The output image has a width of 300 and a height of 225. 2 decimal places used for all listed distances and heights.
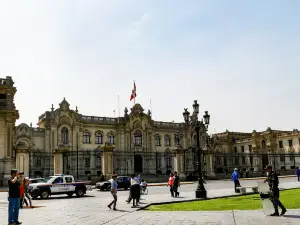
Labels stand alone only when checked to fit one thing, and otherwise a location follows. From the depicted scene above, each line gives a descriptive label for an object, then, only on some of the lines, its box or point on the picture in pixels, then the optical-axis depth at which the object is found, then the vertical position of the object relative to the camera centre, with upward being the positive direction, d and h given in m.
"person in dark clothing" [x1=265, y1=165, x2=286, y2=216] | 12.08 -1.01
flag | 58.28 +10.82
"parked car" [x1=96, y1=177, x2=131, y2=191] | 29.02 -1.74
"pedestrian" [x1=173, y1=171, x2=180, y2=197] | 20.62 -1.31
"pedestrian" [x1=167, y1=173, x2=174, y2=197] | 20.95 -1.27
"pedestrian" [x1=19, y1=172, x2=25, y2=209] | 16.77 -1.16
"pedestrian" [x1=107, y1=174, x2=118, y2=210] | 15.38 -1.09
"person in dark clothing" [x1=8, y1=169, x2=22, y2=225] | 11.05 -1.00
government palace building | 39.66 +3.41
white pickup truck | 22.56 -1.43
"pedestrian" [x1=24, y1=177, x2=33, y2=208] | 17.51 -1.22
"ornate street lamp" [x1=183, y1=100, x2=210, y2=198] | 19.69 +2.10
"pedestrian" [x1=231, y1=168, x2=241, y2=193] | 22.83 -1.27
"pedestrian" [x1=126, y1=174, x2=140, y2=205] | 16.47 -0.86
